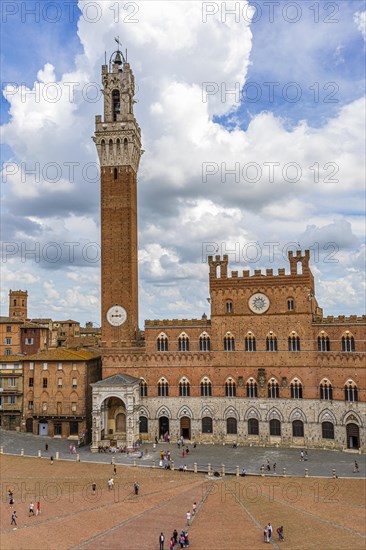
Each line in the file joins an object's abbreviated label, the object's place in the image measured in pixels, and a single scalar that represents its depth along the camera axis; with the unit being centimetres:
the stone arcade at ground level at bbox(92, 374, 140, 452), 5153
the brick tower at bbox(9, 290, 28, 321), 9394
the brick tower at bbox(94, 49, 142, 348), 5803
